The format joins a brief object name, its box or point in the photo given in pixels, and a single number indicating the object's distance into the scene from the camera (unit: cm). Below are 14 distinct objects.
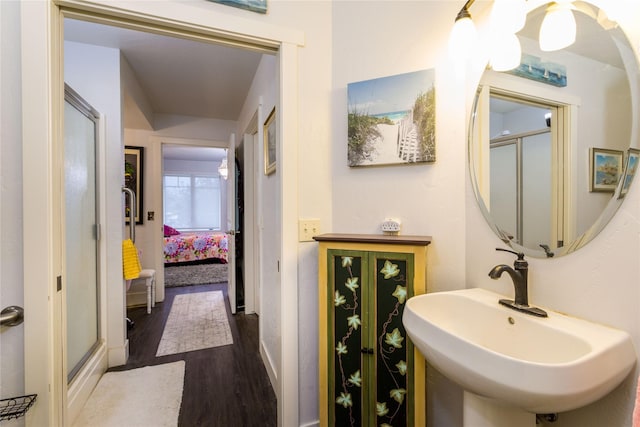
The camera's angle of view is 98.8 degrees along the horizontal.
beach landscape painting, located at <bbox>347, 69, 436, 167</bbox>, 126
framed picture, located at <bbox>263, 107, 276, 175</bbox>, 197
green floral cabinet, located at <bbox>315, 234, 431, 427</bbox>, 114
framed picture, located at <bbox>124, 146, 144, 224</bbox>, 347
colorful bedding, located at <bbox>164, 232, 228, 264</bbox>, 490
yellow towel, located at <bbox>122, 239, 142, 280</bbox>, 250
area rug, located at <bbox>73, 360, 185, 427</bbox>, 161
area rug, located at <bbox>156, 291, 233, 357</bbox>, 249
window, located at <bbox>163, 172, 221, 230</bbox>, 711
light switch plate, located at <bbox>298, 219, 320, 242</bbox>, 142
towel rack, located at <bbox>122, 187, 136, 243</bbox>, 283
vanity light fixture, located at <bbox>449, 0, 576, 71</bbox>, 89
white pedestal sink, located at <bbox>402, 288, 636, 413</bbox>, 63
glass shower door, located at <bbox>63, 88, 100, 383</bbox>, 167
